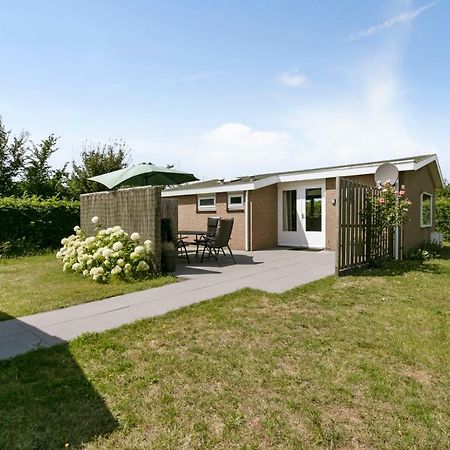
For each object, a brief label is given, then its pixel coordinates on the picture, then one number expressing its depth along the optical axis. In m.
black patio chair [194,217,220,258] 10.60
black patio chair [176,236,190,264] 9.20
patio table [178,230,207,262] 9.06
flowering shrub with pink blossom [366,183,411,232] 7.86
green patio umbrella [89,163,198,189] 8.33
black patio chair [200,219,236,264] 8.45
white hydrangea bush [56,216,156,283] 6.66
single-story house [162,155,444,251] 11.16
